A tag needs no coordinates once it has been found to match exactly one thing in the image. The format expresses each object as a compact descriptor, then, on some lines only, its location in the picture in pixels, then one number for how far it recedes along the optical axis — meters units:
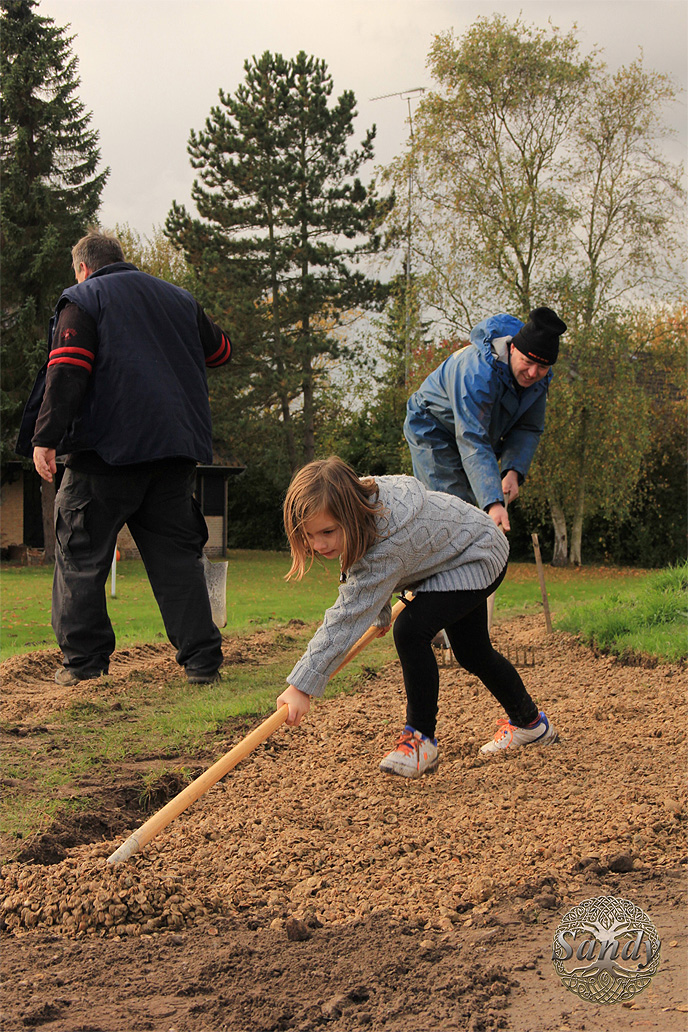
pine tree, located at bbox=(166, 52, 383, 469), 22.38
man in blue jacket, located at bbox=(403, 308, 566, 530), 4.17
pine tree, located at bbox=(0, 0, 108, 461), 19.30
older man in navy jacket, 4.68
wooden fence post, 6.74
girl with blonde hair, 2.95
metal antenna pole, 20.30
